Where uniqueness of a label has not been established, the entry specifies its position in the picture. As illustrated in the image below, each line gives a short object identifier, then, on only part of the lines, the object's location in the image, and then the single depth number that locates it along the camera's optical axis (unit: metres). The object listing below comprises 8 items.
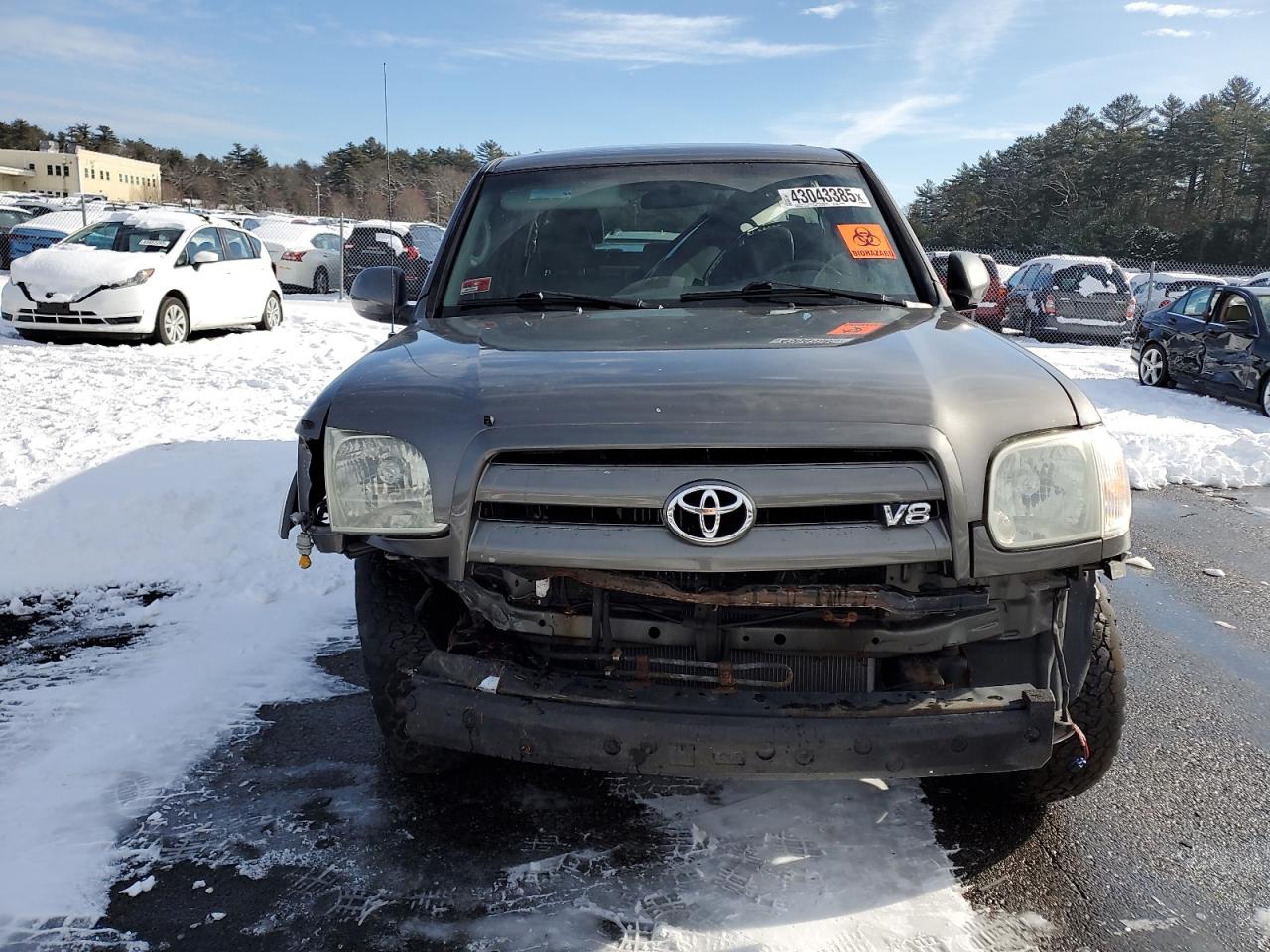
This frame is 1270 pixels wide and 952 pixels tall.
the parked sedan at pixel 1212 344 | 10.91
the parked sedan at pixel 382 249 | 19.61
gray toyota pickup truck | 2.15
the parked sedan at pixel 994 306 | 18.91
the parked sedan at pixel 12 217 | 25.55
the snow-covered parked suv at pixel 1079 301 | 18.11
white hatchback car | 11.40
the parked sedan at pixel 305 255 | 20.50
